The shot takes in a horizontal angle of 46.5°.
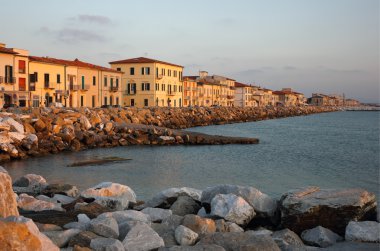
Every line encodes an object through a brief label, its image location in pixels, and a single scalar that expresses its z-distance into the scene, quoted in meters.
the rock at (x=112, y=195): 9.66
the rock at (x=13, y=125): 24.47
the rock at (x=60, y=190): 11.41
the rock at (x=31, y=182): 12.04
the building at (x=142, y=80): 68.69
